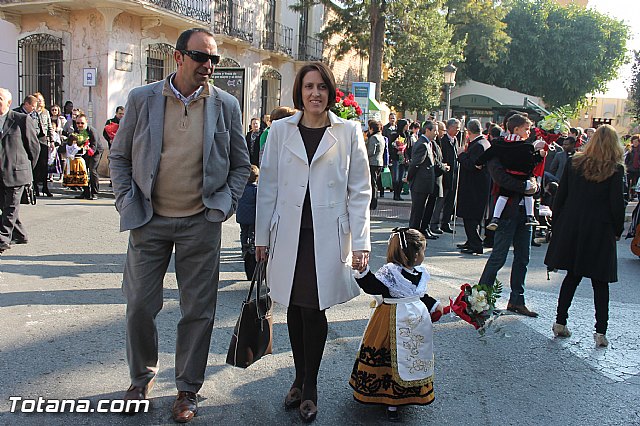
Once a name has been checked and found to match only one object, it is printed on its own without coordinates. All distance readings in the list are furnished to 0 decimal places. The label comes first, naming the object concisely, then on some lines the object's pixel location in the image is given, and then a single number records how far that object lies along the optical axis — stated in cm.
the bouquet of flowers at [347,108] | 742
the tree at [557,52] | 3966
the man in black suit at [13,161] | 727
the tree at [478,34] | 3135
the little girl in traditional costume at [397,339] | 365
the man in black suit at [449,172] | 1105
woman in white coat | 350
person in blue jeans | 596
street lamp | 2088
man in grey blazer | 339
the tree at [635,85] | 3004
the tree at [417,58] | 2754
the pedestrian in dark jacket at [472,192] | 936
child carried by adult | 599
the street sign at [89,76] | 1670
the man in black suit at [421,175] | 995
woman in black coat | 513
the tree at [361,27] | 2291
